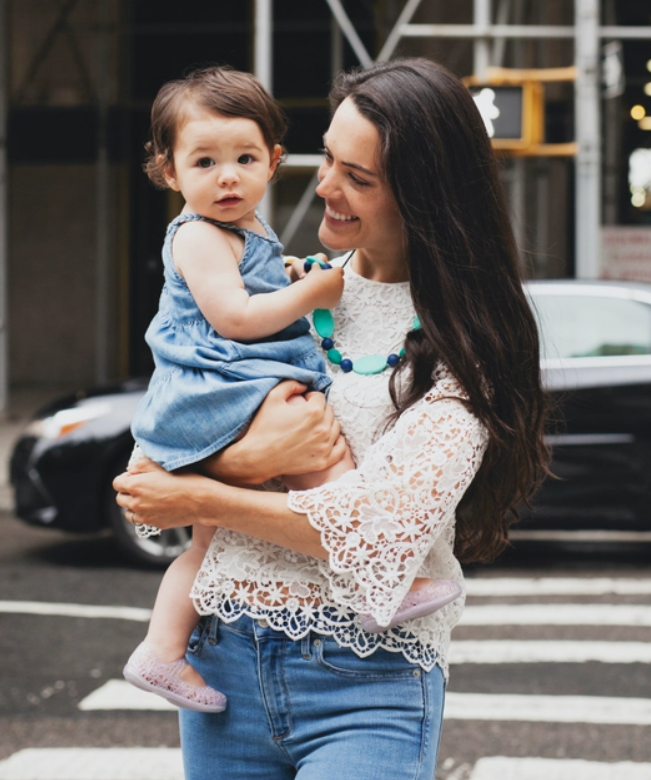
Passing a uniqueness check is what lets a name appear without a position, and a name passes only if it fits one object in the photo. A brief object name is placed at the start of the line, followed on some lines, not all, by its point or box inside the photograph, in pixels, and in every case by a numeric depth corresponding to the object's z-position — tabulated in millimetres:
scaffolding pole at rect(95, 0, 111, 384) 17156
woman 2004
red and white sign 12836
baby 2127
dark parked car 7211
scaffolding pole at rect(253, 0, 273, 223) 11109
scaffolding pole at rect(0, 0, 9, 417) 14539
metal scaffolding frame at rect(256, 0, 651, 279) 11508
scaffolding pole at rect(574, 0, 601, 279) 11570
